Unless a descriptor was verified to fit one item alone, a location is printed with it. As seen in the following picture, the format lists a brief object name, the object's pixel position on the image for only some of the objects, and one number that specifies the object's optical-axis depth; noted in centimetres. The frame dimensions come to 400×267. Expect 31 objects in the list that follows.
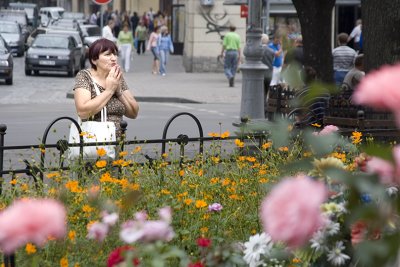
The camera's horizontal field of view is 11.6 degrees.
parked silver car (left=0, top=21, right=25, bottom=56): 8302
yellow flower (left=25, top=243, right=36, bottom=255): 654
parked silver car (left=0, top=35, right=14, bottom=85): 5460
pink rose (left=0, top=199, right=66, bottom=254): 394
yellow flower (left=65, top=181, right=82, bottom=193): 958
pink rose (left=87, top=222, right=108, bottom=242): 554
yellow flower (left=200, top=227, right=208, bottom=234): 1000
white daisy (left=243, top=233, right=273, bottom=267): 711
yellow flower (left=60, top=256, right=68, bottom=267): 766
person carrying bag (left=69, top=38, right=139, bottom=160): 1379
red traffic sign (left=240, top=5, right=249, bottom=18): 5956
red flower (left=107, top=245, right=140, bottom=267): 565
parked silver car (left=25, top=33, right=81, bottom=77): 6341
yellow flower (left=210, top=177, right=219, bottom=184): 1229
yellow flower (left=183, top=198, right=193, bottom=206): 1015
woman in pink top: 6508
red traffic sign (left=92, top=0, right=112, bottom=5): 3819
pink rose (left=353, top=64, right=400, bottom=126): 386
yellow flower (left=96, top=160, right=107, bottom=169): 1166
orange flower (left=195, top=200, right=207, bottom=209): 982
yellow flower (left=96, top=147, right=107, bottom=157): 1232
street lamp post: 2956
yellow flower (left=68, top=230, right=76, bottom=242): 817
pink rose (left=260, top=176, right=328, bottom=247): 381
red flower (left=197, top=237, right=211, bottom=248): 665
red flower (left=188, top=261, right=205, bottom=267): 626
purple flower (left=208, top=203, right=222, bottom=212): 926
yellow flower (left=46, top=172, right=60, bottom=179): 1138
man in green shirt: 5581
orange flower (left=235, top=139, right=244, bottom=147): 1346
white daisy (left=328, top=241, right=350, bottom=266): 680
